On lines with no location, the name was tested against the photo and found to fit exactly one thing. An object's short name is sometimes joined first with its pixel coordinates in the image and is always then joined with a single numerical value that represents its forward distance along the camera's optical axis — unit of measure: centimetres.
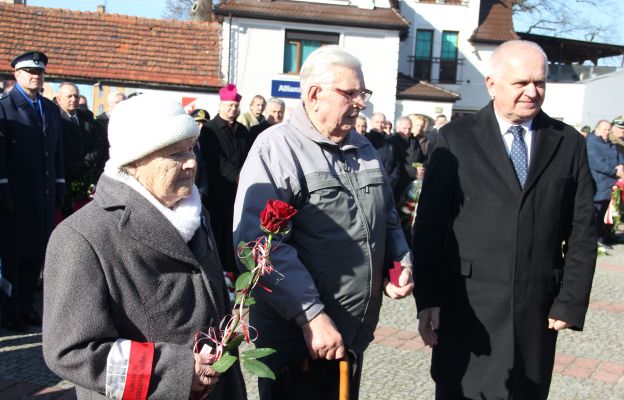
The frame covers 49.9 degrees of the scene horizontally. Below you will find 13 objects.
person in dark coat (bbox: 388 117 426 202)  1058
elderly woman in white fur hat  194
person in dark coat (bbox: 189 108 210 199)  683
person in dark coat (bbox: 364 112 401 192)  1030
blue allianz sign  2300
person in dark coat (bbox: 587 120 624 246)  1170
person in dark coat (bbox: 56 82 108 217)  698
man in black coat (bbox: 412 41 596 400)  309
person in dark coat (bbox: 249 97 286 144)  887
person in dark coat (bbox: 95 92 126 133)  829
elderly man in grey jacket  274
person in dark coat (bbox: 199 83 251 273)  718
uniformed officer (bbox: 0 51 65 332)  566
